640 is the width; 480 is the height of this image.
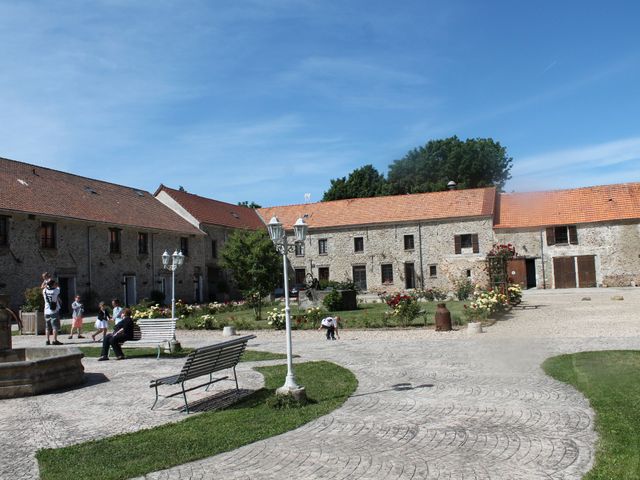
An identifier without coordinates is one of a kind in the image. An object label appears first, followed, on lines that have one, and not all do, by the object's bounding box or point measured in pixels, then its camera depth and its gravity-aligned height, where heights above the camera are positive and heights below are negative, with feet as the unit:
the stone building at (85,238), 84.53 +9.74
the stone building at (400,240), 134.21 +10.80
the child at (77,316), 58.08 -2.29
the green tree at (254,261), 94.48 +4.52
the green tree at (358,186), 215.92 +37.71
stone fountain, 28.22 -4.09
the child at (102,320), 53.10 -2.57
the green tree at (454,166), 208.54 +43.03
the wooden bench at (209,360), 24.23 -3.29
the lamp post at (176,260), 56.18 +3.02
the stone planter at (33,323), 64.23 -3.17
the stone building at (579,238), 122.11 +8.79
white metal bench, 40.47 -2.80
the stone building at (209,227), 130.82 +15.05
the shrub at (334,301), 84.81 -2.39
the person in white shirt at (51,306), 48.65 -1.02
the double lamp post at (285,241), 25.81 +2.31
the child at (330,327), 52.31 -3.87
